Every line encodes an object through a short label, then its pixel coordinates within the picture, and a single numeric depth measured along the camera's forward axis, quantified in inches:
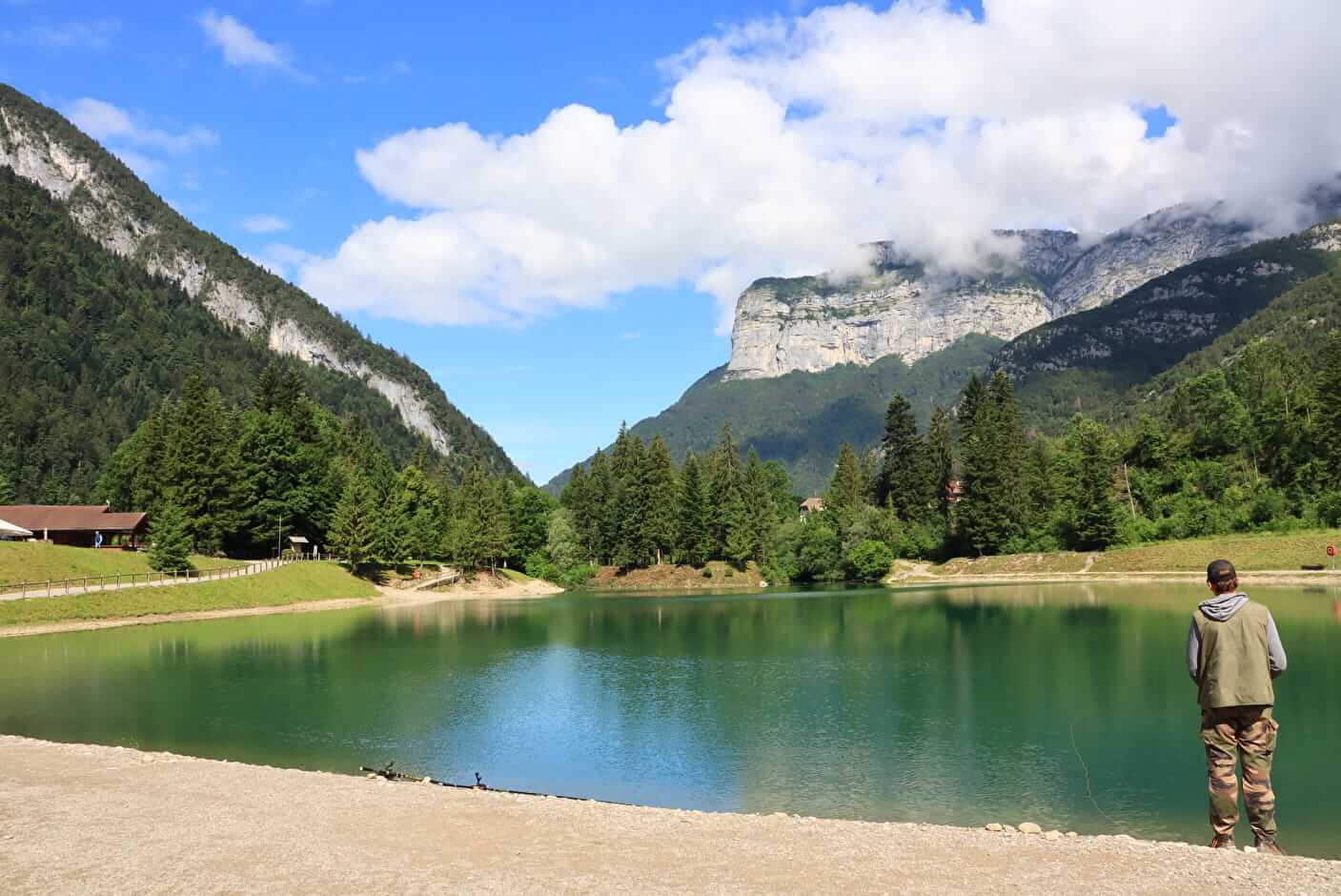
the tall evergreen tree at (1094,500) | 3572.8
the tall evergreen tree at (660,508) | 4431.6
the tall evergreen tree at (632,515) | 4475.9
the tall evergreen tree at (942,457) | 4325.8
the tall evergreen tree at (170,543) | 2454.5
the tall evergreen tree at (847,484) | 4549.7
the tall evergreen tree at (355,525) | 3326.8
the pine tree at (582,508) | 4751.5
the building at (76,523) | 3235.7
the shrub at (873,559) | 3934.5
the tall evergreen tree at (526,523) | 4566.9
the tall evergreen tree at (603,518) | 4667.8
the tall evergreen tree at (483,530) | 4030.5
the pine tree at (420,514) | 4005.9
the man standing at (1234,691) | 406.3
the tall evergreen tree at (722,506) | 4382.4
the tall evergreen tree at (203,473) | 2945.4
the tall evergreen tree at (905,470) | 4298.7
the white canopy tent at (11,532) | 2763.3
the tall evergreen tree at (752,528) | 4350.4
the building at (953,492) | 4257.6
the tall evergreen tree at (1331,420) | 3255.4
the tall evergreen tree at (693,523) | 4375.0
